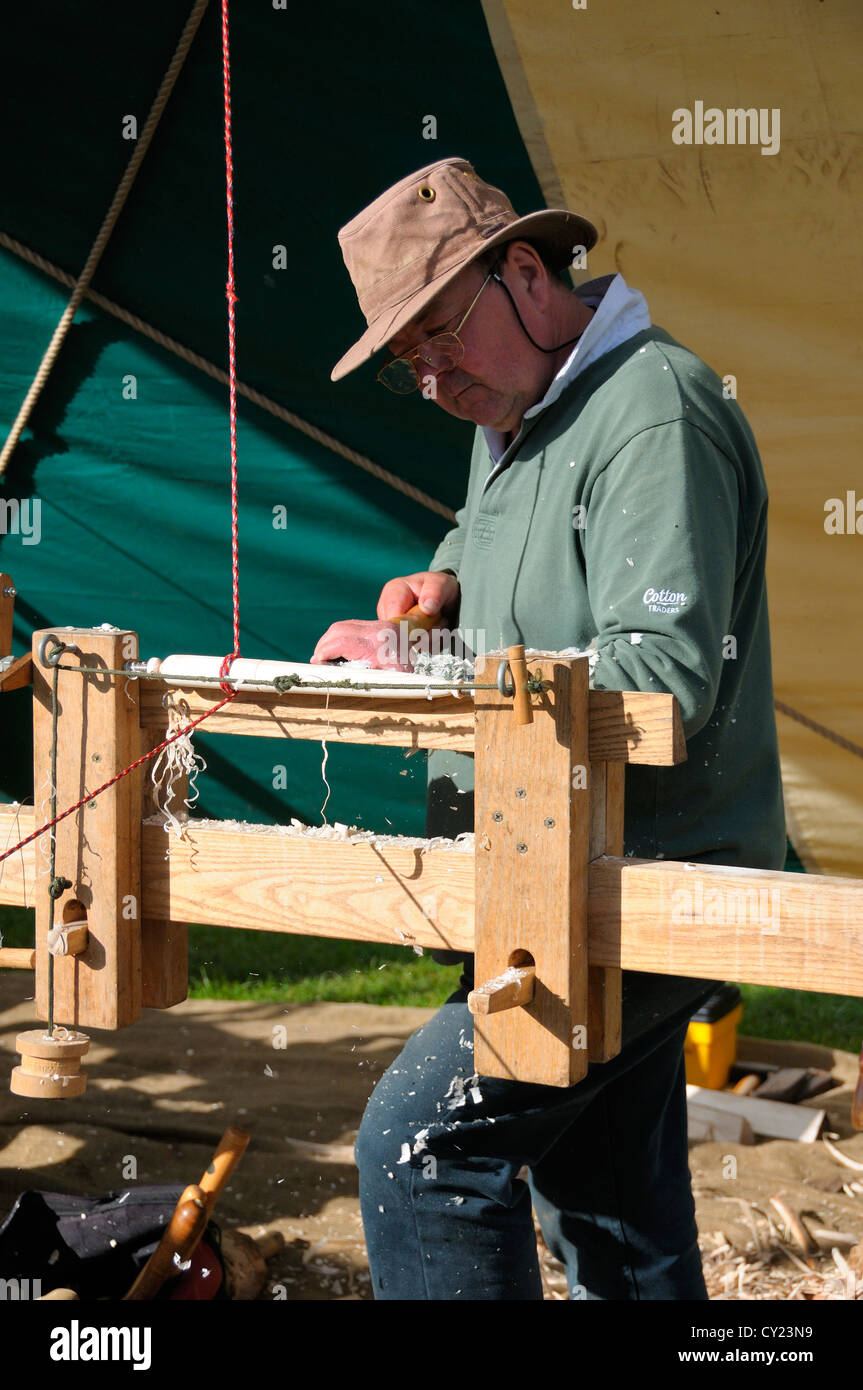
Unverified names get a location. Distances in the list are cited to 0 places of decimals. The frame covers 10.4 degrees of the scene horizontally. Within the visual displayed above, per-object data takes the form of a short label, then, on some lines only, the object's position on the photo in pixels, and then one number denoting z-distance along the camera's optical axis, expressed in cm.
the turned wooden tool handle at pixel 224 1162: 567
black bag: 561
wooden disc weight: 482
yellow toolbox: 733
